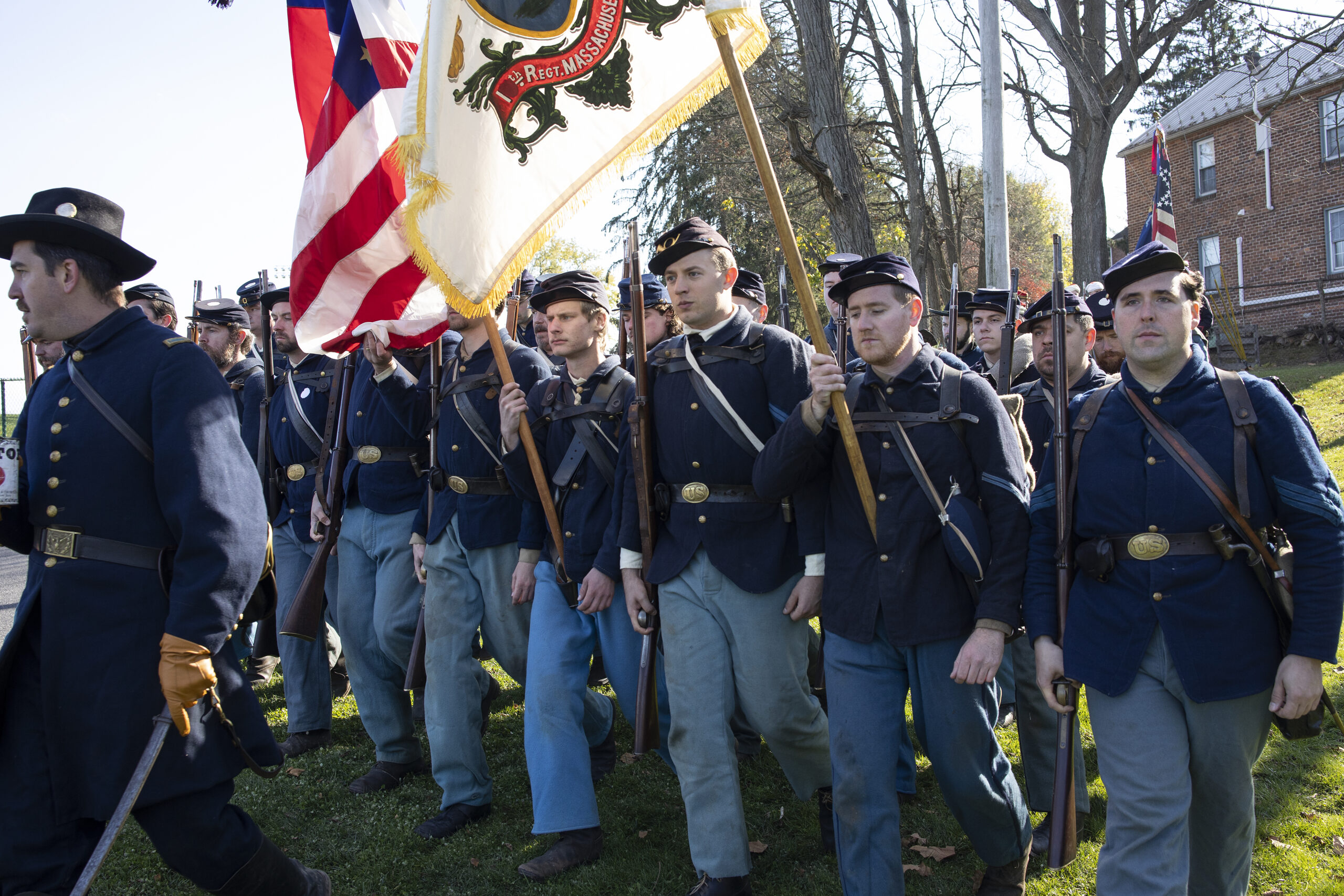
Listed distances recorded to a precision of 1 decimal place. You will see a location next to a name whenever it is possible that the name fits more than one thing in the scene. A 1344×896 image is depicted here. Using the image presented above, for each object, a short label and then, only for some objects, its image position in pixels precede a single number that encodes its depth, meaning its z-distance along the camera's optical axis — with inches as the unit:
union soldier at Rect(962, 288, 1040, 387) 281.0
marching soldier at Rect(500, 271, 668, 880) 179.9
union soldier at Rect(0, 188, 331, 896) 130.5
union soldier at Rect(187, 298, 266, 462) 303.0
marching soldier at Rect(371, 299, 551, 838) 202.2
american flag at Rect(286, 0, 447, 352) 217.3
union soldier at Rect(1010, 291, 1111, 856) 179.2
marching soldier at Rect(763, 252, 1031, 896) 143.3
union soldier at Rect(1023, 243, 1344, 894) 122.1
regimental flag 171.0
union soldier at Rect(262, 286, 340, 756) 250.7
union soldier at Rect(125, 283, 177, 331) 304.5
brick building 1035.9
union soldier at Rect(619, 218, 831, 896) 162.6
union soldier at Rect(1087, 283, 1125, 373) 238.8
